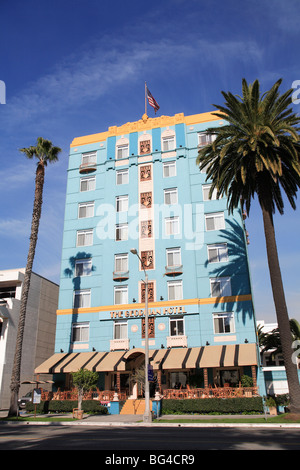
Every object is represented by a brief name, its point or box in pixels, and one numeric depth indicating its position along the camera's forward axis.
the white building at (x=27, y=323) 42.19
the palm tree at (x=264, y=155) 27.06
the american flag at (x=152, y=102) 44.91
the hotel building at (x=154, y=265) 34.94
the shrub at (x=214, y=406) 29.11
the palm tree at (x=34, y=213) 30.88
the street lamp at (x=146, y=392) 24.50
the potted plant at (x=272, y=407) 26.79
